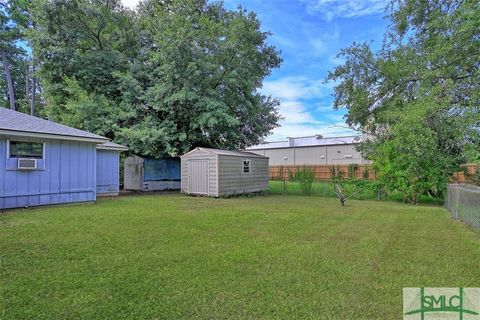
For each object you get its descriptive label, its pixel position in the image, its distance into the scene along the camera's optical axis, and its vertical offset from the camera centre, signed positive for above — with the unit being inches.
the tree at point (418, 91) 384.8 +132.9
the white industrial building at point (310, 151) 1164.5 +86.3
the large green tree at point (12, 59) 966.4 +406.3
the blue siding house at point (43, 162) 326.6 +14.9
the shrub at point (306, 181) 597.3 -19.6
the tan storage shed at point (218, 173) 502.9 -0.6
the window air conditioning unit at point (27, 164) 332.5 +12.0
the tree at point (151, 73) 579.2 +209.2
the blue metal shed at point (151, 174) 629.3 -1.4
